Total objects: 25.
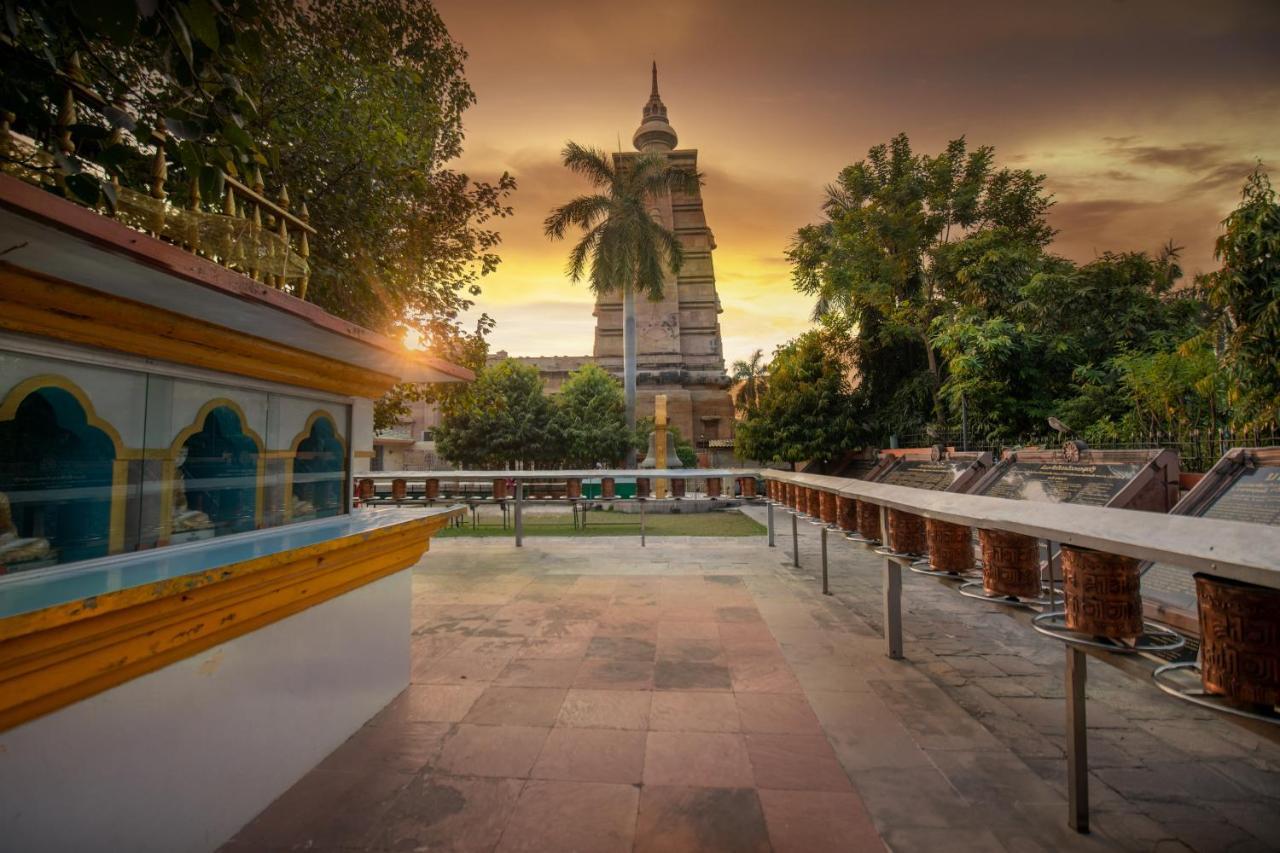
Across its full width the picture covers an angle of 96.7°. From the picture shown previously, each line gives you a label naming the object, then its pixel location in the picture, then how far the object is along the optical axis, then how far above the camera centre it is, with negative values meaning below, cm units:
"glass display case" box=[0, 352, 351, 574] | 192 -7
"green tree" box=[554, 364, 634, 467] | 1939 +79
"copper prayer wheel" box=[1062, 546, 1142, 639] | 193 -50
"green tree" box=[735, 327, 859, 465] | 1530 +95
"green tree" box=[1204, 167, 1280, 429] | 644 +180
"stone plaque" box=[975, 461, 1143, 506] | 476 -32
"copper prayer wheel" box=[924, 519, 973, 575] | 295 -52
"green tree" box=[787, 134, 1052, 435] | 1495 +530
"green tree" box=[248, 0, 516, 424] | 552 +291
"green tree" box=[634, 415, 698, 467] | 2136 +0
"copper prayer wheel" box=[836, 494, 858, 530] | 446 -53
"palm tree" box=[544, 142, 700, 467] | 1769 +690
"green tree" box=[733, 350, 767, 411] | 3197 +429
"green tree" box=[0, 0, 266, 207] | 166 +126
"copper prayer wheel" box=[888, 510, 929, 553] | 346 -54
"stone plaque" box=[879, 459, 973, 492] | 668 -35
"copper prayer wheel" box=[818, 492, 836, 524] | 481 -52
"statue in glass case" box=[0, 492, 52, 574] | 186 -35
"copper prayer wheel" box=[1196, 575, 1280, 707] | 146 -51
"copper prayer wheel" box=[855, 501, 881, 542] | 408 -54
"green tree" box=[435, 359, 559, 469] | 1931 +39
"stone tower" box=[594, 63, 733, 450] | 2839 +553
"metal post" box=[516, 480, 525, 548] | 921 -130
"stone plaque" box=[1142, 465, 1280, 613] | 304 -38
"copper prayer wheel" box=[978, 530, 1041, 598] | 243 -51
